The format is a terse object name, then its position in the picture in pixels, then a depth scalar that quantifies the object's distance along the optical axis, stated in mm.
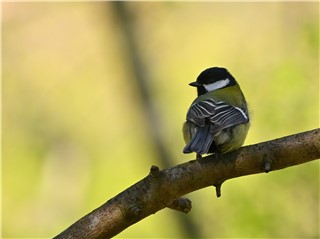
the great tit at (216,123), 6742
